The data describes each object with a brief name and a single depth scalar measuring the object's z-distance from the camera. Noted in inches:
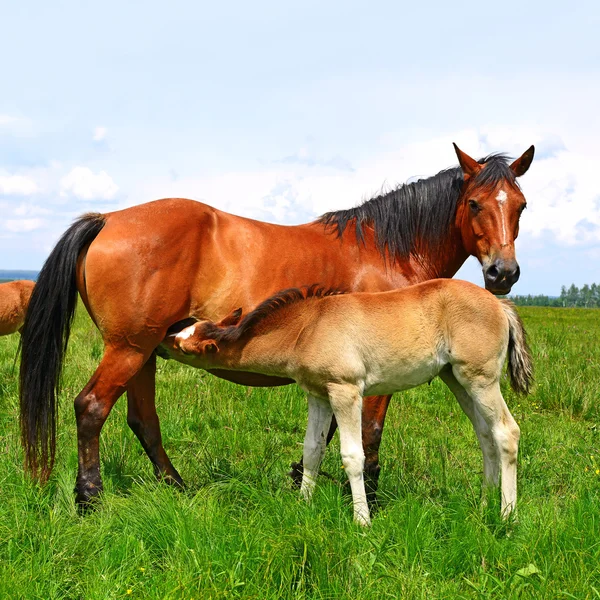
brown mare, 187.8
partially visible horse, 380.2
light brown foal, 174.2
